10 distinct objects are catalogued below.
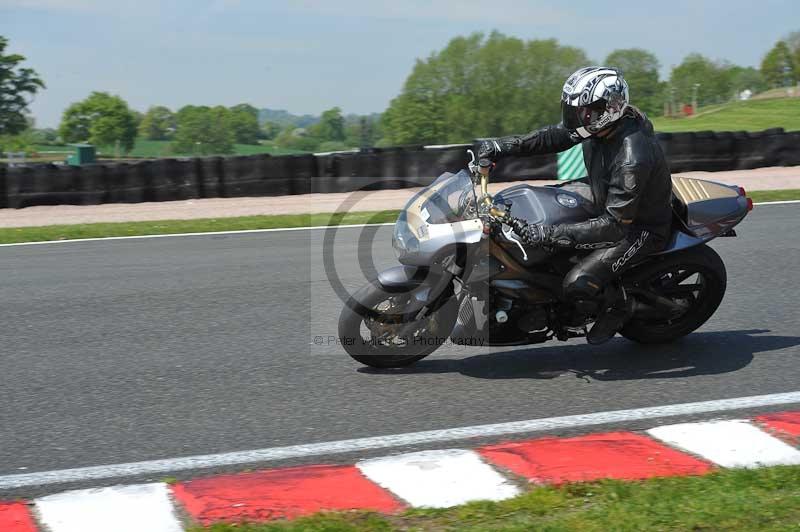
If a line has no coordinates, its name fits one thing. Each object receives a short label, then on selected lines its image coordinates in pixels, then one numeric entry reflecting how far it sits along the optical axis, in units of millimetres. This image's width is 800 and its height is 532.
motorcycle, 5277
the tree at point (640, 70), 105612
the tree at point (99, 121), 50281
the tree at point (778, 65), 109188
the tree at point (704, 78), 120812
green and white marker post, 18359
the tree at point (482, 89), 89938
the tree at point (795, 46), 102750
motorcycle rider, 5199
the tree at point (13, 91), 61875
